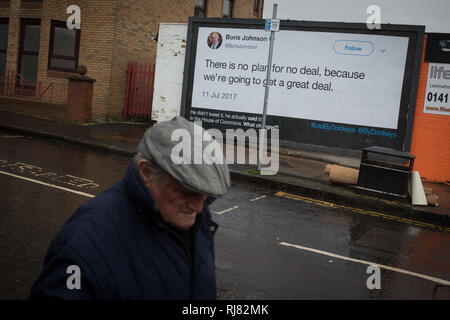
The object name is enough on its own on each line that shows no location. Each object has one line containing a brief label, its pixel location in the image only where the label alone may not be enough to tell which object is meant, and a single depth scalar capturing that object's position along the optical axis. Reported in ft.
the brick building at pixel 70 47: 55.98
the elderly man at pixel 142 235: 5.04
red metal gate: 58.34
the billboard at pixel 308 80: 40.75
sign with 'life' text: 39.60
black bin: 29.45
